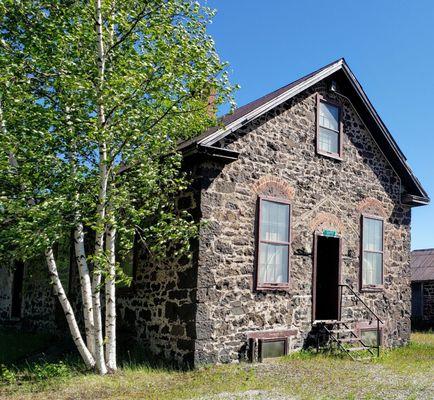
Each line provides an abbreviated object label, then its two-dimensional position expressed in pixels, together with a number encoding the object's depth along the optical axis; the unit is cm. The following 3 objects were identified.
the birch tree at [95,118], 889
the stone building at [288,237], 1055
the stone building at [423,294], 2456
